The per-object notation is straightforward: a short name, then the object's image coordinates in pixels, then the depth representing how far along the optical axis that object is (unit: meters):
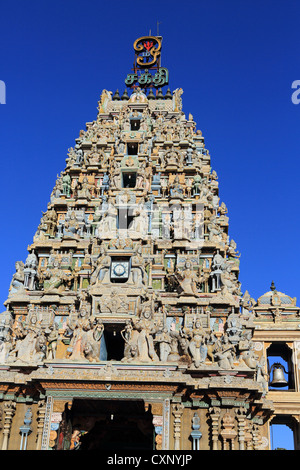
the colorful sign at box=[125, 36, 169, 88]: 44.72
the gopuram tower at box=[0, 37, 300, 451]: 21.75
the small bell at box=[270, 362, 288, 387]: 29.77
